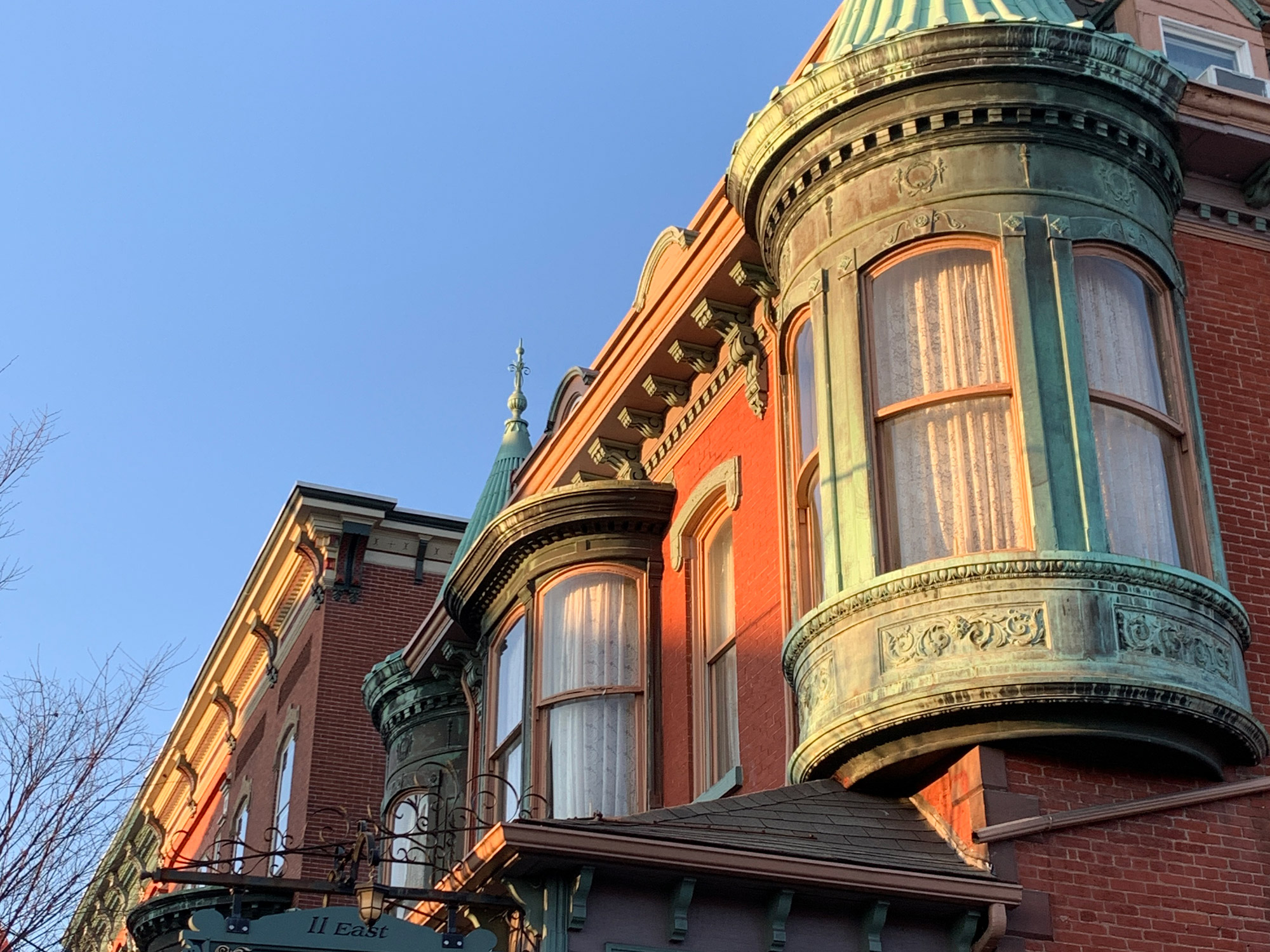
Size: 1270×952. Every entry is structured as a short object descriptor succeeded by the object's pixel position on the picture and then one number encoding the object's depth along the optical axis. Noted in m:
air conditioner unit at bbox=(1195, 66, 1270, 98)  14.64
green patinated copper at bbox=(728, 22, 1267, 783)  11.19
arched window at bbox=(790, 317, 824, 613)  13.56
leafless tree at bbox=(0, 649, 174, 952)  15.05
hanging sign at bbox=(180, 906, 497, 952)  9.52
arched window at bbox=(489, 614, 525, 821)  18.34
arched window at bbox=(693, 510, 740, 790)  15.80
